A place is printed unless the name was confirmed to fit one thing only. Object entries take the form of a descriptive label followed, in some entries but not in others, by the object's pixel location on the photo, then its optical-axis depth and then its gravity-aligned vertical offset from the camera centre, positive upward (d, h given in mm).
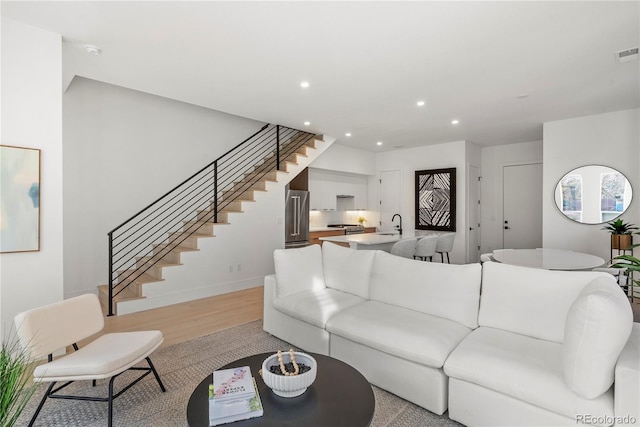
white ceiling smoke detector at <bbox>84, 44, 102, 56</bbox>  2952 +1561
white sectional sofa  1491 -801
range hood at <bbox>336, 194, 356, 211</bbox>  8320 +322
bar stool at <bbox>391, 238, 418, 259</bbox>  4922 -530
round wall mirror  4805 +327
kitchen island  4819 -399
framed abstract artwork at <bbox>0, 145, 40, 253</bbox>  2547 +127
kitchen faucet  7882 -84
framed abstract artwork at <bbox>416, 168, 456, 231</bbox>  6930 +348
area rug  1968 -1283
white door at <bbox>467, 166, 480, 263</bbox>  6969 +17
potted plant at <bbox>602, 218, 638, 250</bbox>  4312 -268
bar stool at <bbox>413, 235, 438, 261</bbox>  5387 -544
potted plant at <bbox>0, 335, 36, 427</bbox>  918 -506
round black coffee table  1380 -900
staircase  4621 +111
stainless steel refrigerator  6184 -89
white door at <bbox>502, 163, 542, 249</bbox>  6734 +189
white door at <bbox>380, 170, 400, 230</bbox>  8062 +465
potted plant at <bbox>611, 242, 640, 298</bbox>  1935 -316
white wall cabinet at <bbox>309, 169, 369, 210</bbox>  7398 +665
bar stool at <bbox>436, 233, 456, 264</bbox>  5875 -530
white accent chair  1812 -862
